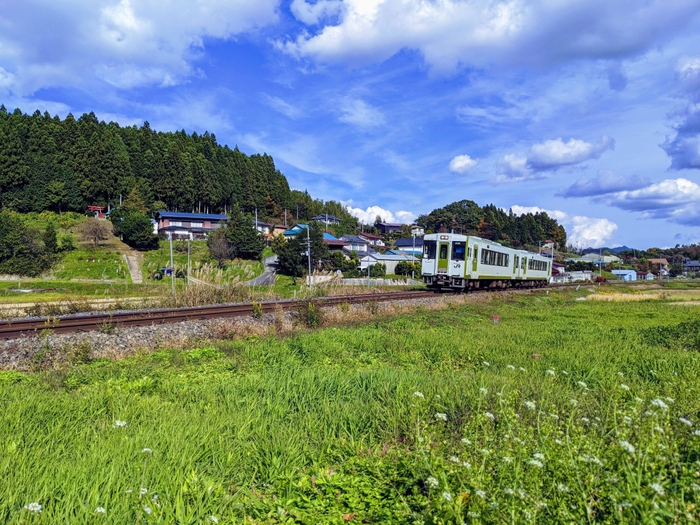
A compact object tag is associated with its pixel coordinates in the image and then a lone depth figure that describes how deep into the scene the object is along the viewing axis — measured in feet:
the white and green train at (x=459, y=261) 68.13
